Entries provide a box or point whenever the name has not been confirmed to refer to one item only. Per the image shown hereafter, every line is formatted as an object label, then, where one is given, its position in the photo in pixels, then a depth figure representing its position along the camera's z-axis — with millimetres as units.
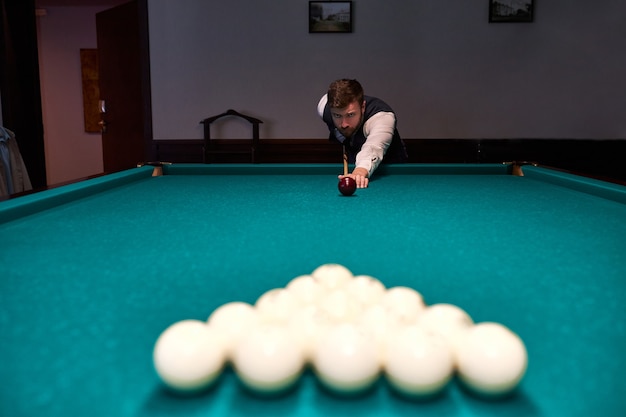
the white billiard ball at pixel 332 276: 820
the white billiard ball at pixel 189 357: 547
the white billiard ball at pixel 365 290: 751
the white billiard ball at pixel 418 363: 536
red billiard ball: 1954
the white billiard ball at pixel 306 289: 751
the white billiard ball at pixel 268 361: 542
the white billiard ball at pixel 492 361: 541
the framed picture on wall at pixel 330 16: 4434
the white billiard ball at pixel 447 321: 614
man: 2459
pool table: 544
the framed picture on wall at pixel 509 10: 4438
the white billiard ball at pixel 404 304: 686
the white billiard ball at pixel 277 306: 680
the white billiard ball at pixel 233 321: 609
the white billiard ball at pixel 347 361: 542
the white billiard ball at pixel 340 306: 684
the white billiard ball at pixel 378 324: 603
